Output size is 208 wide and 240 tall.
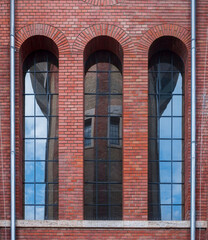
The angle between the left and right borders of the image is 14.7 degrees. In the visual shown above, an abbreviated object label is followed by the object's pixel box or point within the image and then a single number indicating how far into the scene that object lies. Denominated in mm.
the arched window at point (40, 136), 18454
